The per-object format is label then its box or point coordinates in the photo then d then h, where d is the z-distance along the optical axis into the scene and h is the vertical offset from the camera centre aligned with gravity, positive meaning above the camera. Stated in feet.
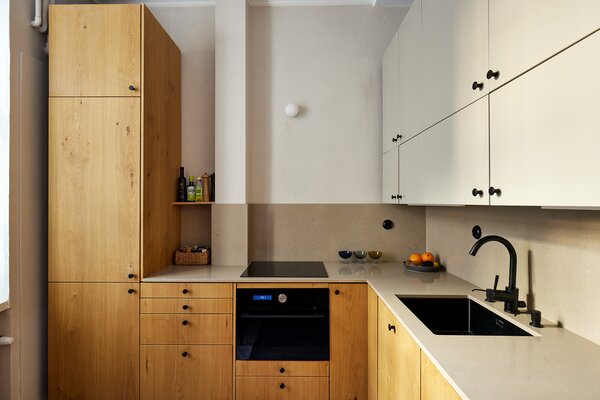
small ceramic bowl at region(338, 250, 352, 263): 9.31 -1.30
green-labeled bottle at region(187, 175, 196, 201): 9.35 +0.18
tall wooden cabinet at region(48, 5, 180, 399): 7.58 +0.05
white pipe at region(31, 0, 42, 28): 7.45 +3.56
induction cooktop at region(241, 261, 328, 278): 8.05 -1.55
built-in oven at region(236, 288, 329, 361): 7.67 -2.46
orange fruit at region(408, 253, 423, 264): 8.48 -1.30
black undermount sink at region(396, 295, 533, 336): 6.12 -1.81
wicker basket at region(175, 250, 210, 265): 9.19 -1.38
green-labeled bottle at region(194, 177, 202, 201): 9.41 +0.18
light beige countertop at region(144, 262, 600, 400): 3.11 -1.54
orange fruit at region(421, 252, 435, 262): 8.57 -1.26
